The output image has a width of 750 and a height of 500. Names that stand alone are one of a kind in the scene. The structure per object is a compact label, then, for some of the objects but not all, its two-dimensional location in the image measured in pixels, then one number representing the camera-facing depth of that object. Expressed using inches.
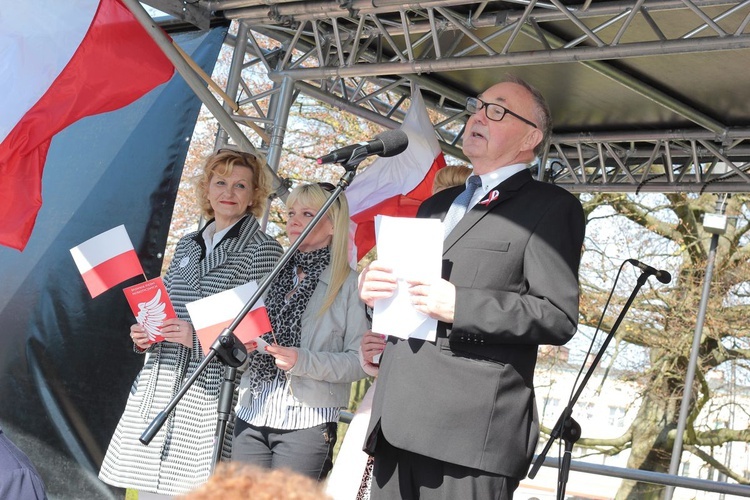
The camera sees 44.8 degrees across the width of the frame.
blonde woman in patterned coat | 140.7
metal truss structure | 199.0
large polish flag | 162.1
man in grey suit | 95.4
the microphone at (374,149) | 109.2
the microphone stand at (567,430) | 164.4
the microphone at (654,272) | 166.1
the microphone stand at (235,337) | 107.0
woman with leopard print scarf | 134.8
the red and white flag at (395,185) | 212.7
